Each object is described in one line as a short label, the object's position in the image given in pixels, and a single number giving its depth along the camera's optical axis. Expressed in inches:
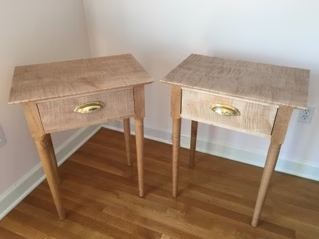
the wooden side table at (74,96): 41.0
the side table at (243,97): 39.3
